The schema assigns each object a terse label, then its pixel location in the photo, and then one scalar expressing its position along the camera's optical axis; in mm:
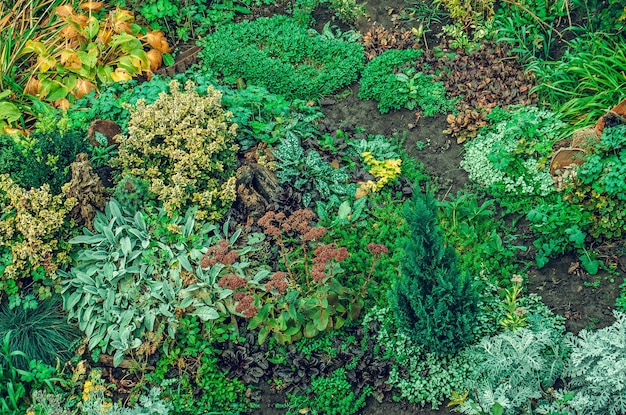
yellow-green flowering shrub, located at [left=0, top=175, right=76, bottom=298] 6598
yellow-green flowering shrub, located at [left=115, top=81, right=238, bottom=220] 7078
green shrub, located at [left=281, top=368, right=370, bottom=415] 6023
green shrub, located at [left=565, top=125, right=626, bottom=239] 6562
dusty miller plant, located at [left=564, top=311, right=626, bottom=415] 5320
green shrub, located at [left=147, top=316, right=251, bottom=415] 6152
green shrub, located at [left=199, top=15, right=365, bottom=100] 8688
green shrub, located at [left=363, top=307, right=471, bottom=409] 5984
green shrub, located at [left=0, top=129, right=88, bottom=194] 6871
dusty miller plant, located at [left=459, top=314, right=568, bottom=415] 5516
